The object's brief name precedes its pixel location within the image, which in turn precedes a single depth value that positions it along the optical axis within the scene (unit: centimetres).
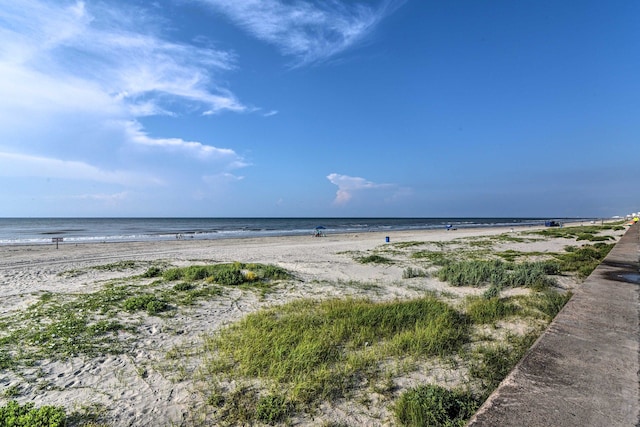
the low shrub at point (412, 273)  1108
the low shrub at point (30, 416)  313
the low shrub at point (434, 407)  309
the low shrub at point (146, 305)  706
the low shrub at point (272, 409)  323
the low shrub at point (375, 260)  1440
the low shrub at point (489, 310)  607
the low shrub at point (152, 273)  1106
